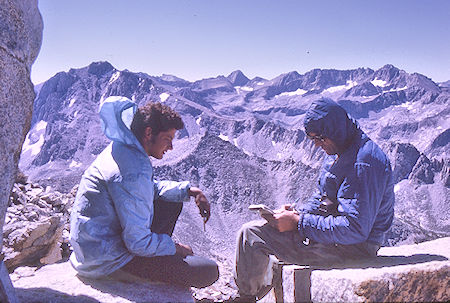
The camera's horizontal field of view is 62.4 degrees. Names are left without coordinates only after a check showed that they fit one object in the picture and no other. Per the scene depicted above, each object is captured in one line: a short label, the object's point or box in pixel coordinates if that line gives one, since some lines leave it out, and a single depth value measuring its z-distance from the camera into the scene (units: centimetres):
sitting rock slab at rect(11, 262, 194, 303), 304
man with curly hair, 296
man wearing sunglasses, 307
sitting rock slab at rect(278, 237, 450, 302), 270
